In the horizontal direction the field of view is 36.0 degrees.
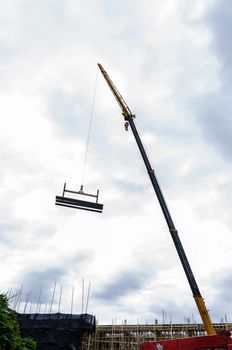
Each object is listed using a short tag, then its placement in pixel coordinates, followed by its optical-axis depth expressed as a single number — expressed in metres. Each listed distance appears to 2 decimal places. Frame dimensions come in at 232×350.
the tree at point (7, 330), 12.25
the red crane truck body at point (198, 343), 12.23
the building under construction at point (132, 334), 27.70
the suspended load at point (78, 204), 15.46
